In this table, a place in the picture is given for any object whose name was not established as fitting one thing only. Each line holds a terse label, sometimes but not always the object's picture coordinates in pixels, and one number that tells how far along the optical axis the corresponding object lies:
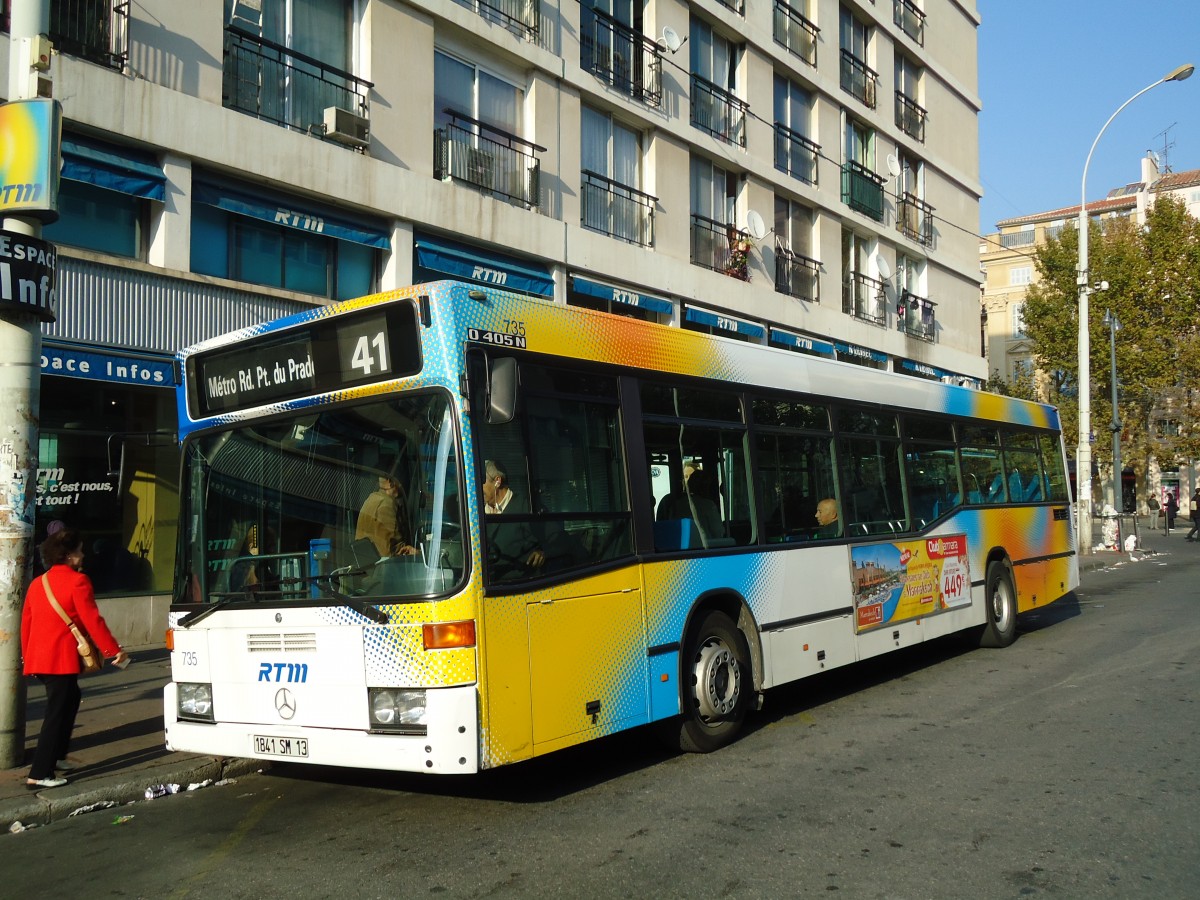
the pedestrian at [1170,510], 46.25
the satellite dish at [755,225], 22.25
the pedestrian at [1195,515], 38.72
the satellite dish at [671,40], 20.08
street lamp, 27.86
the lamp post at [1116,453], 35.72
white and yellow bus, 5.82
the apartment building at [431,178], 11.95
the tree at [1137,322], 48.94
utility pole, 7.20
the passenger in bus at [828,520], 9.20
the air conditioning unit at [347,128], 13.98
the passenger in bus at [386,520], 5.92
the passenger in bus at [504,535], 5.94
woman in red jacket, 6.97
